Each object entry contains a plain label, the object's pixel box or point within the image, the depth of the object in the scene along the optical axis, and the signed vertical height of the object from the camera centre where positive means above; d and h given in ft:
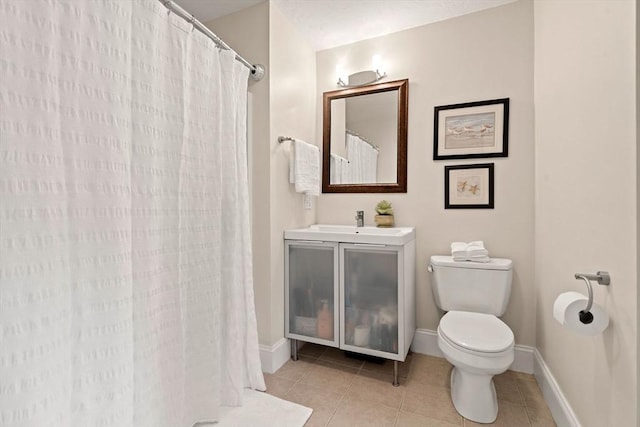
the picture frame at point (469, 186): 6.86 +0.37
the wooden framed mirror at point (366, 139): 7.59 +1.73
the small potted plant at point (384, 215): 7.44 -0.29
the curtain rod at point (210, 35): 4.13 +2.77
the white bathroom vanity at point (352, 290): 6.14 -1.89
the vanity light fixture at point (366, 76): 7.70 +3.34
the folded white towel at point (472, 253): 6.24 -1.06
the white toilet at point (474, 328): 4.80 -2.27
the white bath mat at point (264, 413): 4.91 -3.59
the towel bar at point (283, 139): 6.89 +1.52
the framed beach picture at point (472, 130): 6.75 +1.69
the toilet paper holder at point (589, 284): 3.56 -0.99
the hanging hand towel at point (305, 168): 7.06 +0.89
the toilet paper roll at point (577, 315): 3.56 -1.40
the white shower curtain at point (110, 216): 2.60 -0.11
